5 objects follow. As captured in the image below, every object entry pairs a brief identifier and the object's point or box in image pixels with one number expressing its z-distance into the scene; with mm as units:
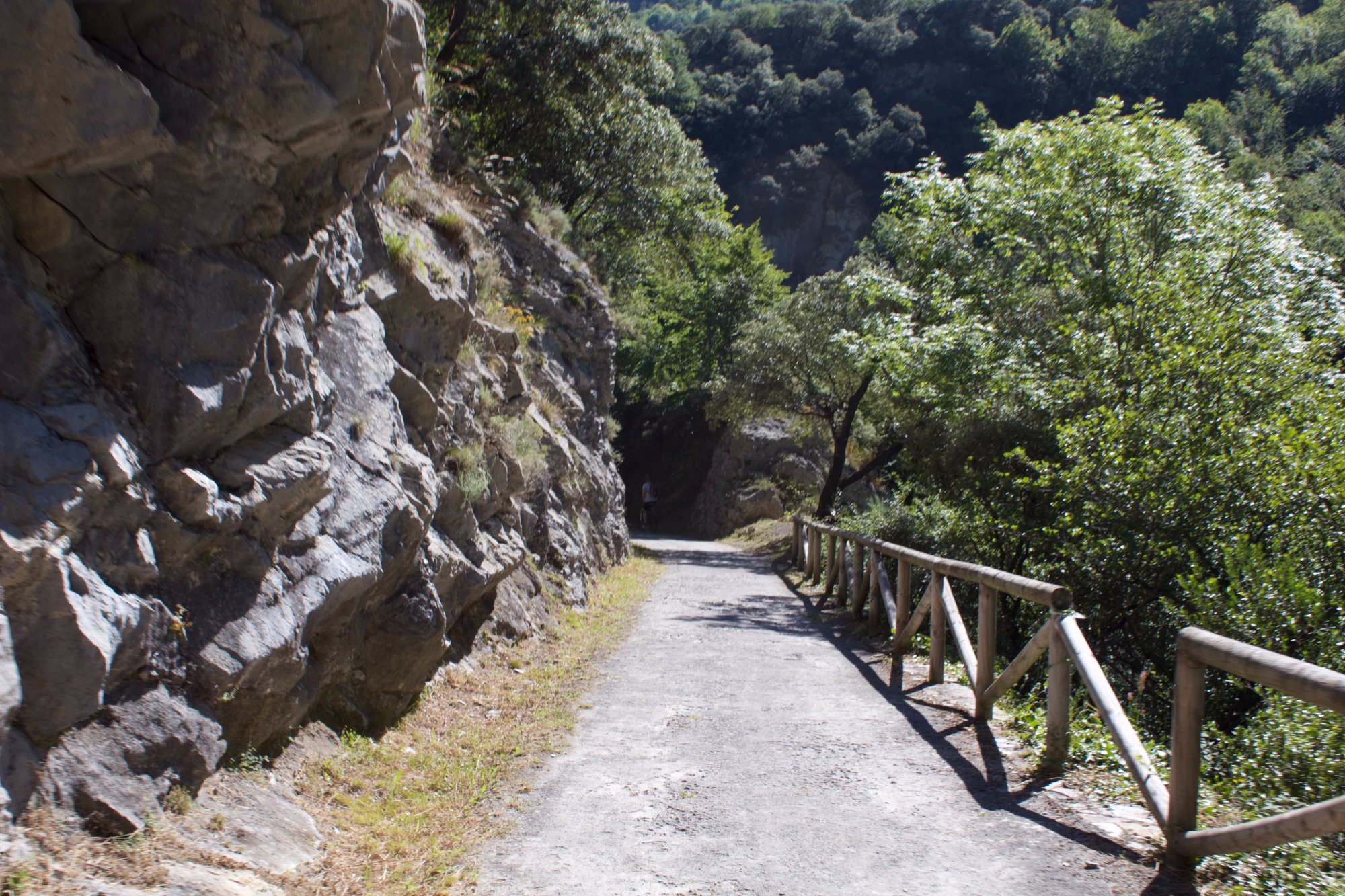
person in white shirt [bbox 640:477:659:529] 33688
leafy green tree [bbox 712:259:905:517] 21172
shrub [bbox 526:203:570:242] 15047
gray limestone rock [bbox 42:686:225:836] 3449
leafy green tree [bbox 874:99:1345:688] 8398
